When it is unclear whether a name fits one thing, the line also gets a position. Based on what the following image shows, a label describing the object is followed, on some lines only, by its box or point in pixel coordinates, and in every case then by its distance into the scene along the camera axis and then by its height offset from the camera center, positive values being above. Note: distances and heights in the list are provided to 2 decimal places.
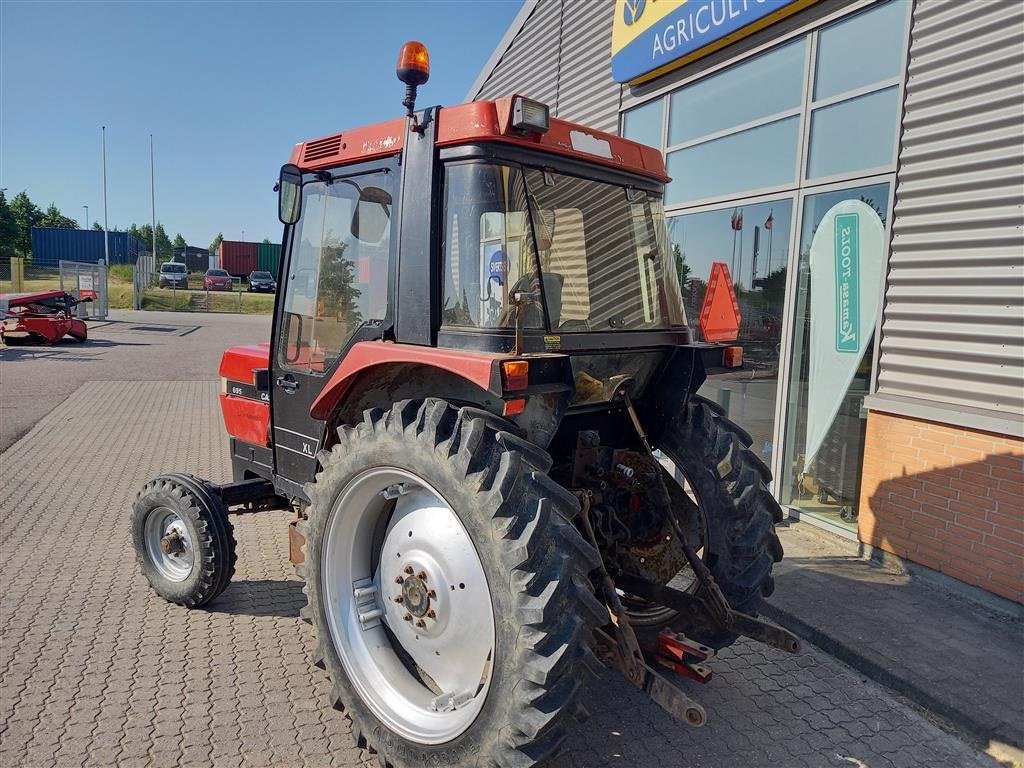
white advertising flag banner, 5.15 +0.23
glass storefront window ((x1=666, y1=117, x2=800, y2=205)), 5.85 +1.48
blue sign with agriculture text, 5.77 +2.65
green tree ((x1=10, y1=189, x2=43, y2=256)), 47.09 +5.00
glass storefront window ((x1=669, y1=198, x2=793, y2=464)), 6.01 +0.38
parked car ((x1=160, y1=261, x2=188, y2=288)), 40.16 +1.54
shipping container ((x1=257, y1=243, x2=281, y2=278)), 50.78 +3.48
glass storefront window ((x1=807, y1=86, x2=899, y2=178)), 4.94 +1.45
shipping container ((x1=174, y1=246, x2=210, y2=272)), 53.47 +3.35
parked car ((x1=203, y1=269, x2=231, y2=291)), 40.75 +1.32
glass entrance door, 5.18 -0.13
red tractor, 2.32 -0.49
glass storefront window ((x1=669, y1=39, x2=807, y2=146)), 5.76 +2.06
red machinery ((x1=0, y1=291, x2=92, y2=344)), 16.64 -0.53
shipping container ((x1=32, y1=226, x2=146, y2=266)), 46.16 +3.36
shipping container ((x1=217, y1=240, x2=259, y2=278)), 50.53 +3.24
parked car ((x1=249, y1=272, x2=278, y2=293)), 42.44 +1.38
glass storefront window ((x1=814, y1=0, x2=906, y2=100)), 4.88 +2.04
